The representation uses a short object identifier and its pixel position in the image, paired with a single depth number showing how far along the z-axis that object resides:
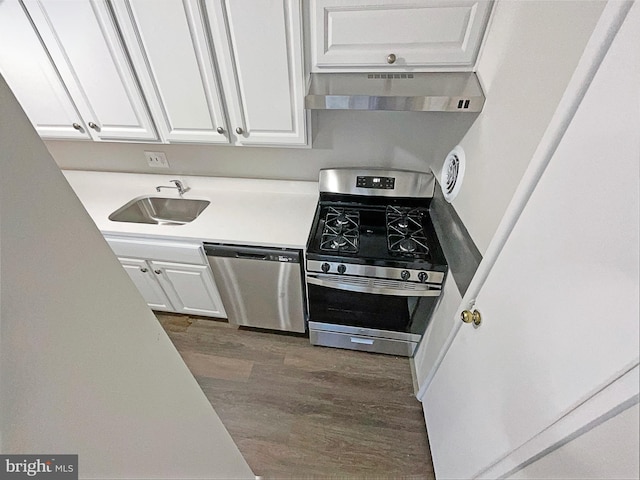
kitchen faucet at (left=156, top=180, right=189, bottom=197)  1.82
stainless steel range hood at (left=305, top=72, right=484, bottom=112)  1.05
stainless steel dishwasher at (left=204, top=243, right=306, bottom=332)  1.46
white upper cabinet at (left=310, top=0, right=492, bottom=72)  1.05
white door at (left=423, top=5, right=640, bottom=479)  0.44
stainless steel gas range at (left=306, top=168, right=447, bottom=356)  1.34
